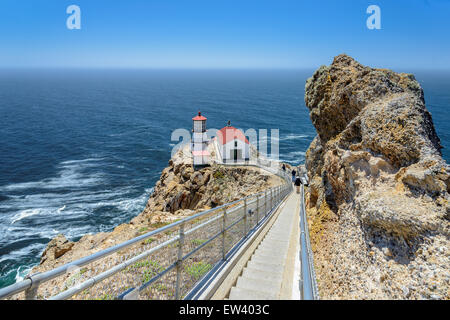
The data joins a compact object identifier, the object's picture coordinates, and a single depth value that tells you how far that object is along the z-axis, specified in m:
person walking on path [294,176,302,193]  25.12
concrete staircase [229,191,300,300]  4.44
